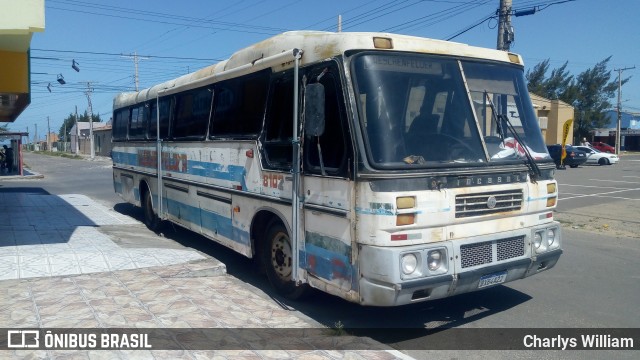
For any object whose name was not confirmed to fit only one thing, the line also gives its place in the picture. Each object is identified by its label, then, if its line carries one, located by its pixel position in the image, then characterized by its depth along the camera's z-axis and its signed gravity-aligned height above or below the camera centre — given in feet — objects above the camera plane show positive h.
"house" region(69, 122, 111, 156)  255.09 +5.28
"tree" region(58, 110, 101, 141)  409.69 +22.54
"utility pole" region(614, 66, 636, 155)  186.70 +8.86
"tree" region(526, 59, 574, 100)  231.91 +29.93
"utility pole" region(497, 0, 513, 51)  55.77 +13.02
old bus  15.89 -0.63
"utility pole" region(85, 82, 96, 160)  197.67 +11.44
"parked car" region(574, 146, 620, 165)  128.98 -1.61
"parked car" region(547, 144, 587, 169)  116.06 -1.46
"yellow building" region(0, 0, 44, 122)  19.65 +4.68
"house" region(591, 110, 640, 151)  233.55 +7.91
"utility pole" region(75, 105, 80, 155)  287.07 +4.70
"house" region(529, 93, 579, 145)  175.11 +10.76
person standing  100.78 -1.74
